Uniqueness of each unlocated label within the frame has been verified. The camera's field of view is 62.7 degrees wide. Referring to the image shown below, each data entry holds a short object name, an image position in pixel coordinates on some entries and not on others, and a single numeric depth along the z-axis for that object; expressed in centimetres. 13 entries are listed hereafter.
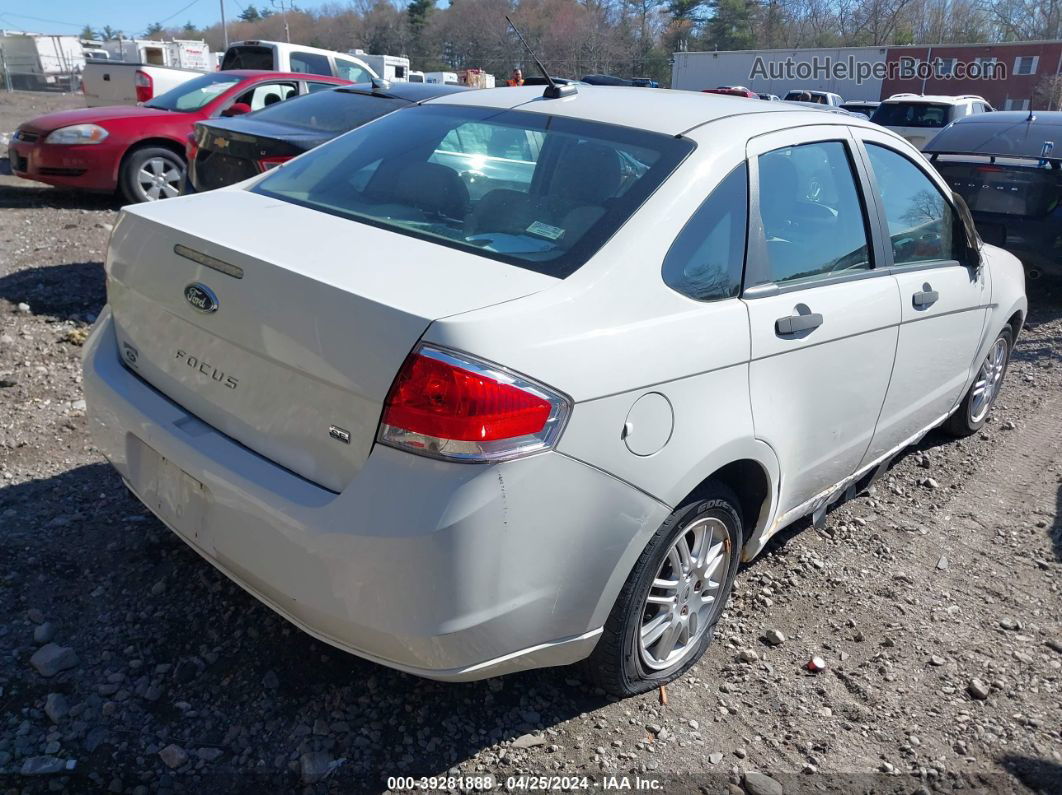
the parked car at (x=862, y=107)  2420
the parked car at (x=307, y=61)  1288
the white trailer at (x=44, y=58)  4175
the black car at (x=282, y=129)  590
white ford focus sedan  205
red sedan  910
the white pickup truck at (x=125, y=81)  1259
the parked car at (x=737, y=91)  2347
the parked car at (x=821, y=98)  2731
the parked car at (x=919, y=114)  1855
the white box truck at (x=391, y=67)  2582
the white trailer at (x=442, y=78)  4022
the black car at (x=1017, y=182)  728
